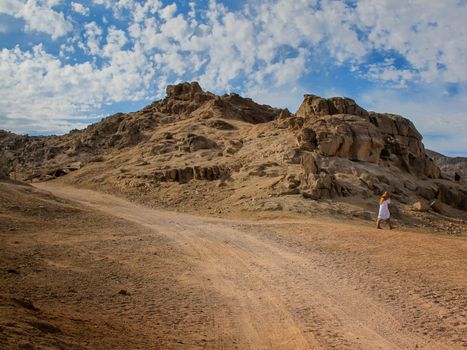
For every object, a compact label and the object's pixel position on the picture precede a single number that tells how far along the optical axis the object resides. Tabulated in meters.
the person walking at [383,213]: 15.04
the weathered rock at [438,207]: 20.75
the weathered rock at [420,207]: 19.42
